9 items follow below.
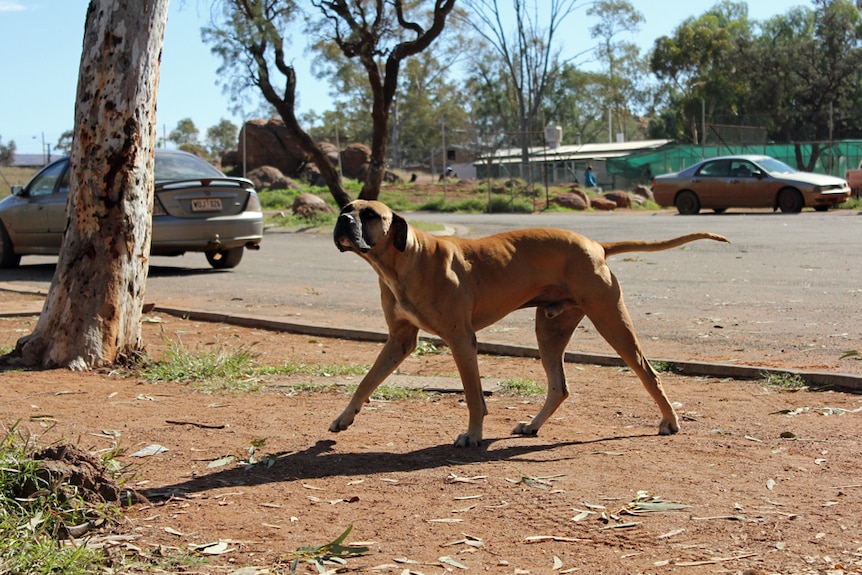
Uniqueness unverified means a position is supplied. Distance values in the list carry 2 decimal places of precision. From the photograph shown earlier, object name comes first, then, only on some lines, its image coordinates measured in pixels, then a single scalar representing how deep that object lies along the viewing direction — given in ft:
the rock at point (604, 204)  116.88
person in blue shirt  158.61
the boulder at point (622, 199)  120.06
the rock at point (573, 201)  115.44
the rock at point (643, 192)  136.41
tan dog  17.52
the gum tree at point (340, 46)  84.48
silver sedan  46.09
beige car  84.53
